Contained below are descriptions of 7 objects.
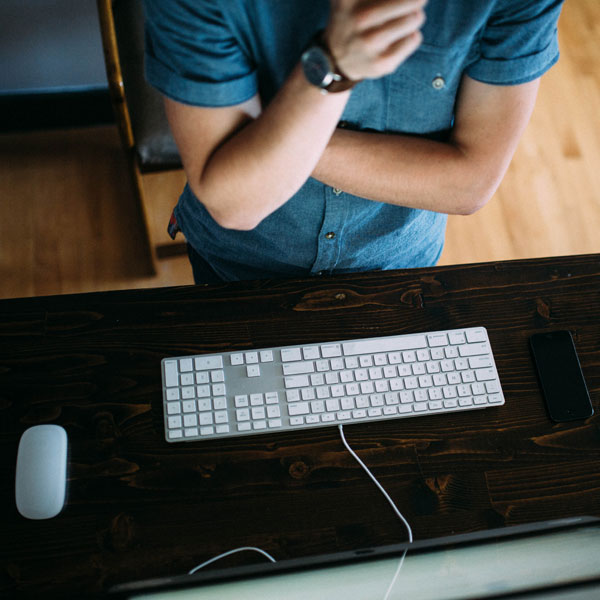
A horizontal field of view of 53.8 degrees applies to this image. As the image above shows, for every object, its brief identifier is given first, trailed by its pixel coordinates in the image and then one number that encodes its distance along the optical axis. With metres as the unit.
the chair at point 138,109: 1.43
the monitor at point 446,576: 0.50
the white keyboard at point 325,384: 0.80
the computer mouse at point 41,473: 0.73
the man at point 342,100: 0.60
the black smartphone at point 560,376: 0.86
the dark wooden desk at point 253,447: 0.74
